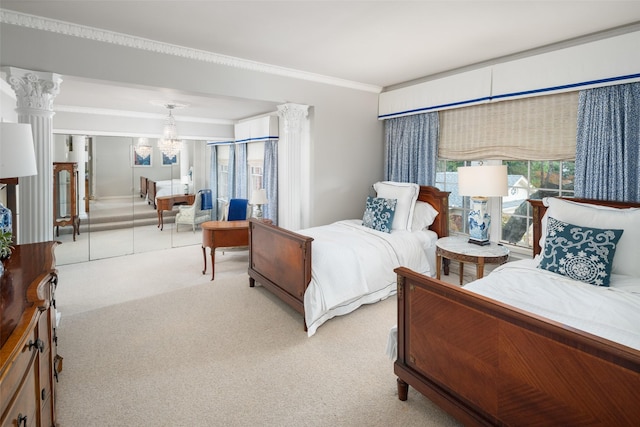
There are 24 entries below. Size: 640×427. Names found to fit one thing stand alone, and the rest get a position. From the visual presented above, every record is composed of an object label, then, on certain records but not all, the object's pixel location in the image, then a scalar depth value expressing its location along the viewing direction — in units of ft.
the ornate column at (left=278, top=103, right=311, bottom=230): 15.06
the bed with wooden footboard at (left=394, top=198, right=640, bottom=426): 4.29
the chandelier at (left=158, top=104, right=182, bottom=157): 19.89
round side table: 10.39
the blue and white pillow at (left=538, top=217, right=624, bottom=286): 7.66
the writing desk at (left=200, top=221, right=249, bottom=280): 14.01
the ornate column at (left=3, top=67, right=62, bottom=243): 9.66
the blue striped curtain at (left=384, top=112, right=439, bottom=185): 14.84
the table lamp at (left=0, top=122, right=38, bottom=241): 5.45
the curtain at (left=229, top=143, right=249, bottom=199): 22.22
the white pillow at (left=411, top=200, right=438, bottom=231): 13.88
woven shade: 11.03
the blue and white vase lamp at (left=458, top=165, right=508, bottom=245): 10.85
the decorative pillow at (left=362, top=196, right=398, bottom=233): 13.34
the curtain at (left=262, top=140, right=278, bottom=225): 19.83
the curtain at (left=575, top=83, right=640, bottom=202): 9.66
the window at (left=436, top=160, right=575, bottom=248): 11.51
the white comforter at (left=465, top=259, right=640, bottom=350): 5.84
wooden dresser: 3.45
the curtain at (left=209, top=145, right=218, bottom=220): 22.26
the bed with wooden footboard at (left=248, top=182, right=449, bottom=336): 10.11
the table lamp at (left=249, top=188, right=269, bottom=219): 16.51
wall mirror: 17.57
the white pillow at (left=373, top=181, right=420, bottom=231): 13.66
